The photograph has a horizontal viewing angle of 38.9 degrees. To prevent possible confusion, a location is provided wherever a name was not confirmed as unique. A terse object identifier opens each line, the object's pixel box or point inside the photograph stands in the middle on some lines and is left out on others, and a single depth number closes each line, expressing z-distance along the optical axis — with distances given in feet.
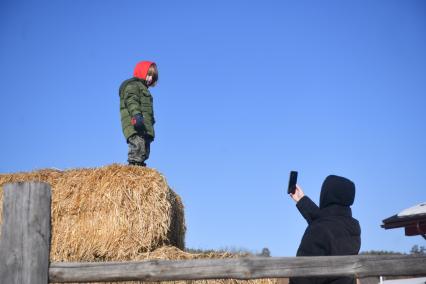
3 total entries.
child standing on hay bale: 25.43
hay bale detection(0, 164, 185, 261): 21.94
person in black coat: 14.38
